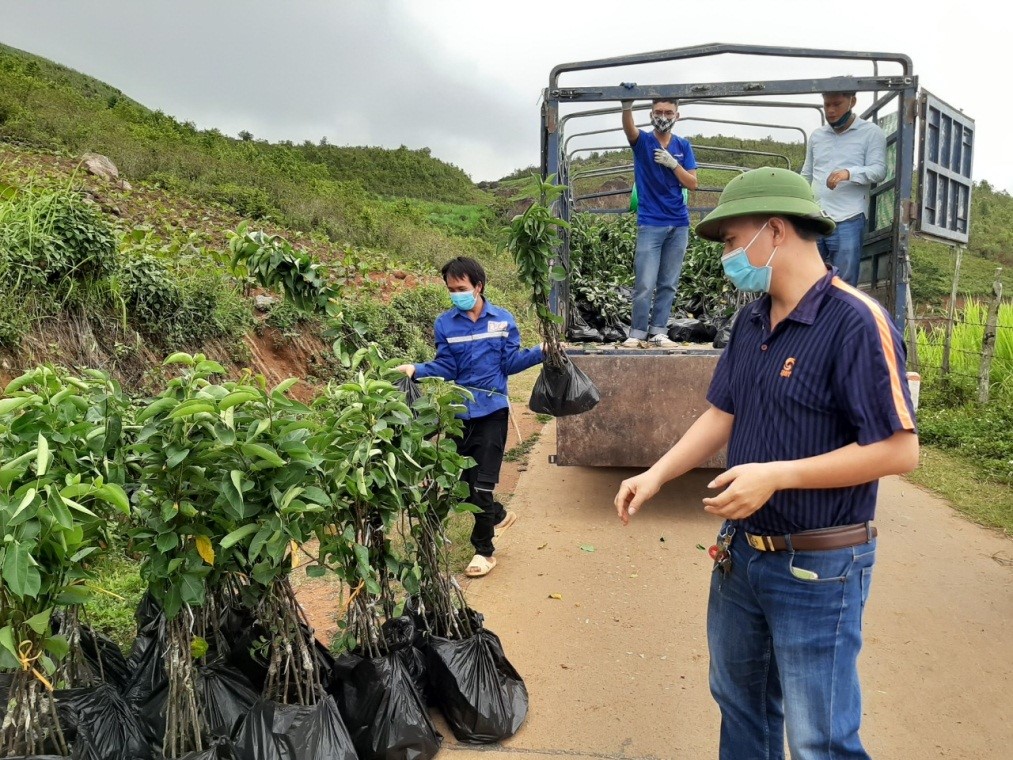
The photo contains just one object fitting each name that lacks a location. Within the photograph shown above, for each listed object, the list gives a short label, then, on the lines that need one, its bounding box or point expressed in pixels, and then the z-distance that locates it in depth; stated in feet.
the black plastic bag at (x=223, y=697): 7.29
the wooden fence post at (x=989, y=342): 25.13
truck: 14.55
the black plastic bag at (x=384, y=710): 7.63
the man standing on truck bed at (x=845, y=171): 15.08
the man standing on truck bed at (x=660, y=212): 15.72
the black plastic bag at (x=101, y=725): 6.60
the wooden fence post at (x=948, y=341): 27.89
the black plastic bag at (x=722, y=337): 16.10
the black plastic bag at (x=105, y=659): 7.89
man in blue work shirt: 12.11
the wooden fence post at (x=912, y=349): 27.81
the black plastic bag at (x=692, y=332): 17.97
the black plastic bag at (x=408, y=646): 8.48
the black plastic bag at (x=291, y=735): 6.86
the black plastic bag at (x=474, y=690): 8.32
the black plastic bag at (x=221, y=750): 6.66
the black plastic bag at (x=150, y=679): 7.34
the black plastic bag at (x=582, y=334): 17.75
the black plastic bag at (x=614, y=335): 18.06
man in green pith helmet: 4.91
